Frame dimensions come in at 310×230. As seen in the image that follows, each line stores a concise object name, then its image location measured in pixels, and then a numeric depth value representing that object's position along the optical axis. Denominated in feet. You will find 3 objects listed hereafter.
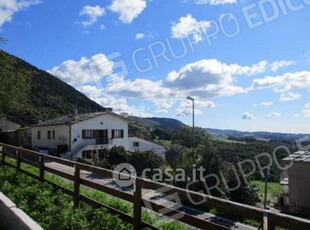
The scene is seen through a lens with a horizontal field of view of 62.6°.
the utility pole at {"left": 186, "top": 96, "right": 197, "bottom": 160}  65.47
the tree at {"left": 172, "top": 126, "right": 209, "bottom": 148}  175.19
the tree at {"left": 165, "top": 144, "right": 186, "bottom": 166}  138.93
